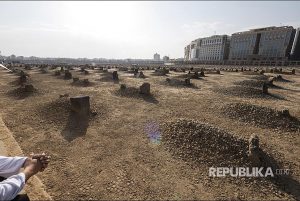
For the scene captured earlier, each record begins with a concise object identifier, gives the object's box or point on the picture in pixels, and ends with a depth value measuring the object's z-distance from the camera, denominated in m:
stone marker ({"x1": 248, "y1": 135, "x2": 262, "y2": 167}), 4.48
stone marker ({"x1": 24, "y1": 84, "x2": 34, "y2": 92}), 10.44
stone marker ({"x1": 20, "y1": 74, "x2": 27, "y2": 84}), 14.00
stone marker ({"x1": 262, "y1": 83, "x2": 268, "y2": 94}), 11.13
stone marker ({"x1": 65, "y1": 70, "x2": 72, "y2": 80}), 17.27
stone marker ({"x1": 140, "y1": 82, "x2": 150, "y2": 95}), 10.61
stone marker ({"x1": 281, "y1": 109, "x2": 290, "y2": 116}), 7.16
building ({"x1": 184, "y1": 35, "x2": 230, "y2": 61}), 86.08
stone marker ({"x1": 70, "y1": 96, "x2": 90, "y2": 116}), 7.08
